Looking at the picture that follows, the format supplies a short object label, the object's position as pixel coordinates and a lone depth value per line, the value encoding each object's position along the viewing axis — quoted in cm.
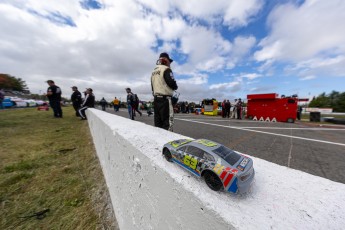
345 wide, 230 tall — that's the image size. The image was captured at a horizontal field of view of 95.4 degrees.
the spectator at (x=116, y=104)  1681
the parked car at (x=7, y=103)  2138
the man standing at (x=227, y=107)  1573
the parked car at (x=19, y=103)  2445
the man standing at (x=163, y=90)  320
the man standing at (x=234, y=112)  1470
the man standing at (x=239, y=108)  1424
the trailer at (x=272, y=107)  1223
